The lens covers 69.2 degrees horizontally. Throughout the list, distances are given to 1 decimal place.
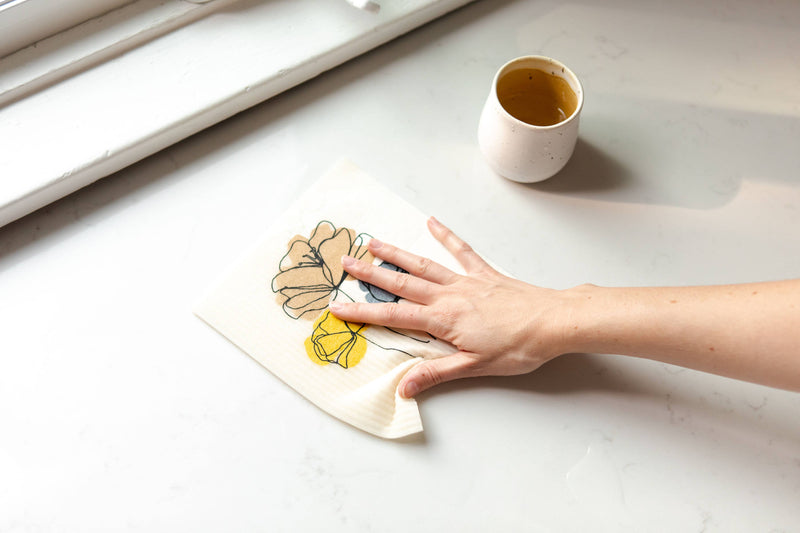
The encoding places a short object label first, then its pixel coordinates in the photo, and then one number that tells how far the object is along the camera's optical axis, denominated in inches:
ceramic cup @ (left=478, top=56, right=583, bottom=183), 23.9
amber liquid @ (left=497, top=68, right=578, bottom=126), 25.8
